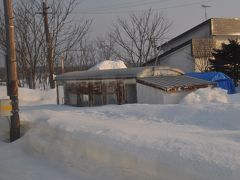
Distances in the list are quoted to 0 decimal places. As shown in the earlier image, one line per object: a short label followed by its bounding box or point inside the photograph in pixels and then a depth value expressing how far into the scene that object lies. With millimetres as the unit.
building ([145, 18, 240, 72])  42500
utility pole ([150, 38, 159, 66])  50562
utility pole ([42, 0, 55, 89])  33688
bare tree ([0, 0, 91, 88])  38812
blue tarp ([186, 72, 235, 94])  24862
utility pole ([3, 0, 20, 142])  12703
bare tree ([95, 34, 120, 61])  63147
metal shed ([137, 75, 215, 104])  17141
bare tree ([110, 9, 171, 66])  50812
